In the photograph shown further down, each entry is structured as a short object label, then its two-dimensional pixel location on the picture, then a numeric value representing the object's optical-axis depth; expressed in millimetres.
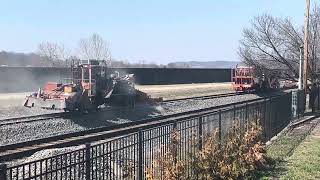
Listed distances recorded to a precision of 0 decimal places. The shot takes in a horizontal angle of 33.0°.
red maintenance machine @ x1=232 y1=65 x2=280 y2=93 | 47938
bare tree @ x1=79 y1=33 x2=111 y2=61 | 81512
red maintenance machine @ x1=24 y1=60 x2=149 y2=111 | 26297
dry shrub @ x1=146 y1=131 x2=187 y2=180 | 7789
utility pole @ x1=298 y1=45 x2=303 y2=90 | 29480
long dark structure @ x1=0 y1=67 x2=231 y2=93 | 43094
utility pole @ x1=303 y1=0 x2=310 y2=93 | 29016
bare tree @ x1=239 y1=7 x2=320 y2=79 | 34438
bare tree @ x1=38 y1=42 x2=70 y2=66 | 80281
